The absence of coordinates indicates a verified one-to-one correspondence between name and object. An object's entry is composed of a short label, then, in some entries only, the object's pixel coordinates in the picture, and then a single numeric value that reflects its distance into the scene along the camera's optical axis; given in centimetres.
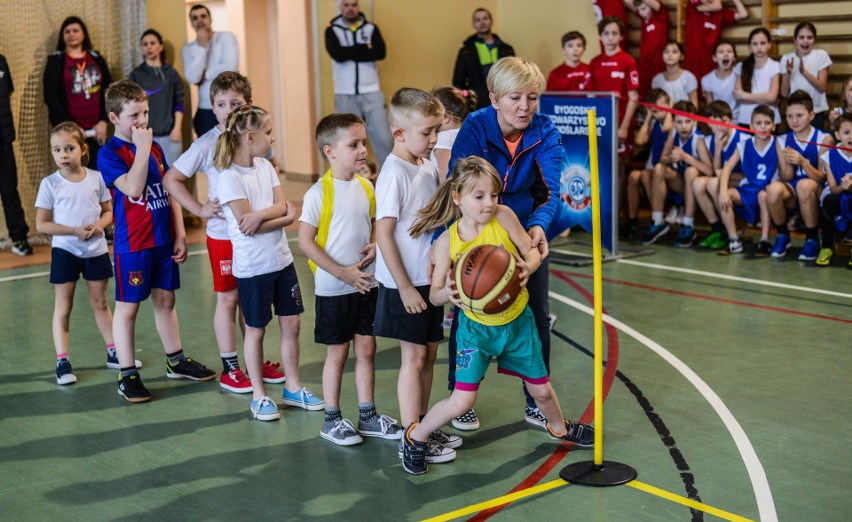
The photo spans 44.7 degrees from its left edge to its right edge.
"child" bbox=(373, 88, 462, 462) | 456
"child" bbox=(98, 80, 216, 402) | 554
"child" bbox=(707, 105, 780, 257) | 929
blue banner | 930
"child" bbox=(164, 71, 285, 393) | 568
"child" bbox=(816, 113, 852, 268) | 870
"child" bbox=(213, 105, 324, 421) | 525
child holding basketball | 432
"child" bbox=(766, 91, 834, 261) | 895
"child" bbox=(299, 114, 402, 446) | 485
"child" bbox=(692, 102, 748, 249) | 964
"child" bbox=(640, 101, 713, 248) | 991
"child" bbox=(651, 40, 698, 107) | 1055
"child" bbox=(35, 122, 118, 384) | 595
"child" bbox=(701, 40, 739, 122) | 1031
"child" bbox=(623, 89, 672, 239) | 1021
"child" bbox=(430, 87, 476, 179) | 597
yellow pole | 427
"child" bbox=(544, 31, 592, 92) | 1107
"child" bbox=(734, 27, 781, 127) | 999
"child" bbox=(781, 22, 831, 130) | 980
